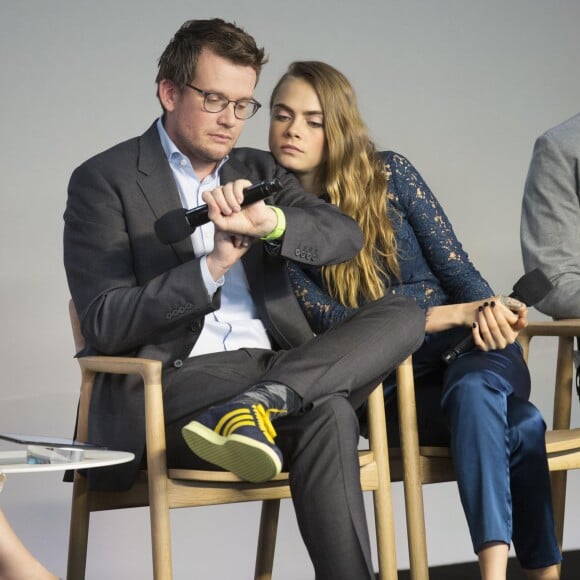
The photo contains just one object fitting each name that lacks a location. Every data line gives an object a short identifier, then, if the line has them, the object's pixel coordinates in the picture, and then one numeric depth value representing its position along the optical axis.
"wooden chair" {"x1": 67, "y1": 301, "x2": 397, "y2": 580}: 4.30
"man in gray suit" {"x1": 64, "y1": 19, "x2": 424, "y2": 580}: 4.04
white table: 3.36
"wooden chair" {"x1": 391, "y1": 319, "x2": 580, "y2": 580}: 4.82
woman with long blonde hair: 4.65
